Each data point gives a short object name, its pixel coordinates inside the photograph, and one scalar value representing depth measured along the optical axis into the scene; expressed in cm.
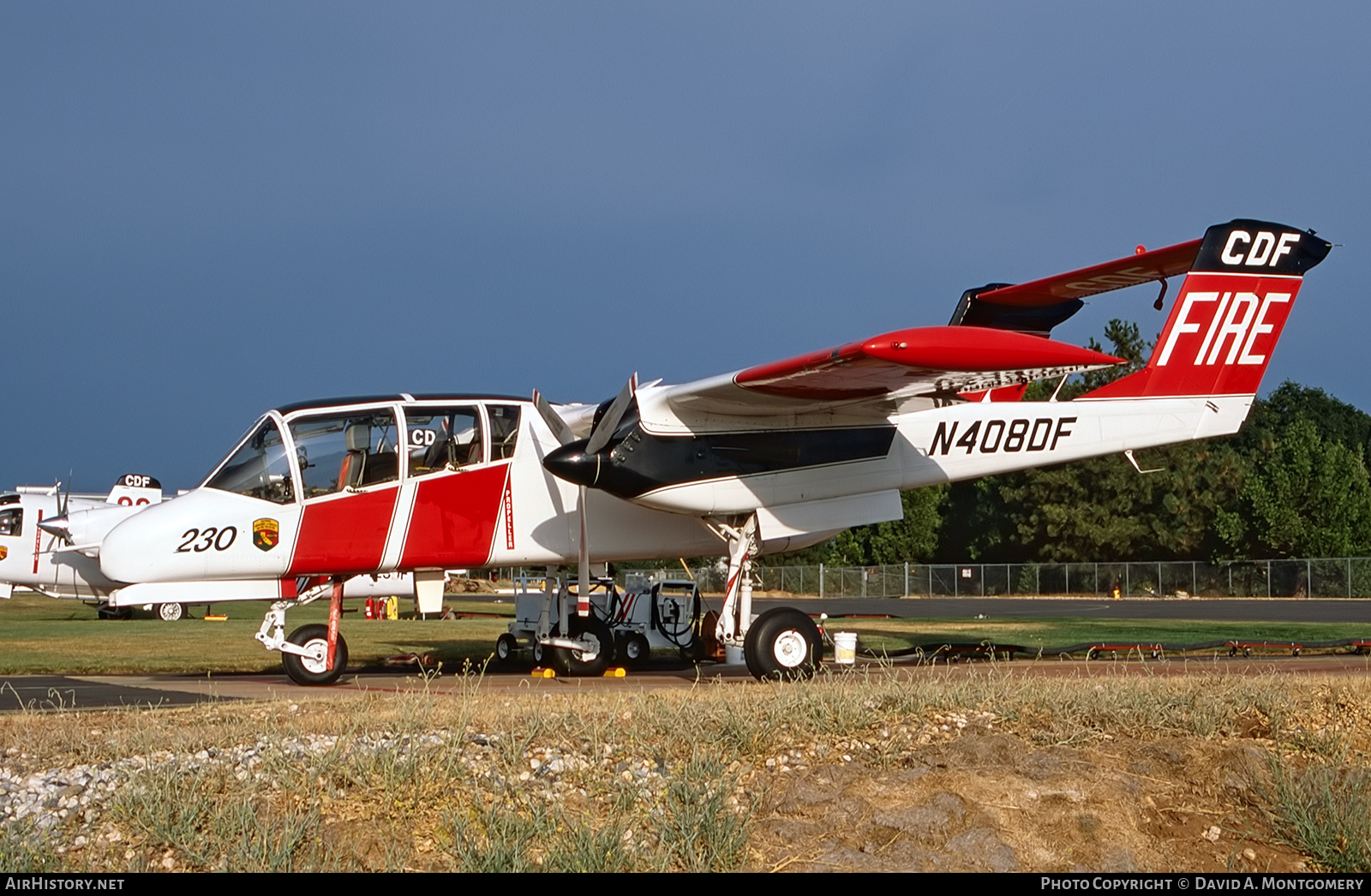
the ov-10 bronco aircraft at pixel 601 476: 1298
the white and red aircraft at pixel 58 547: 2531
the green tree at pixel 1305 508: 5922
